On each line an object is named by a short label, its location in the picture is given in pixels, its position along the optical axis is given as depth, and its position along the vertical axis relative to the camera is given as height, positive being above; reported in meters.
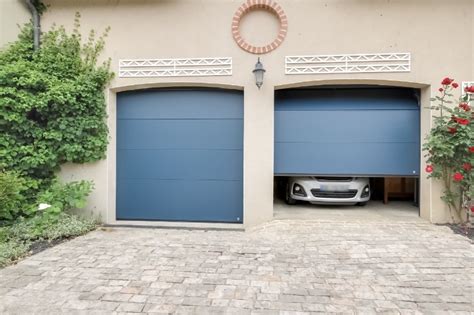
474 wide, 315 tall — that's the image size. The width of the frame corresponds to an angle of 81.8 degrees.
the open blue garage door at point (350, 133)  4.64 +0.48
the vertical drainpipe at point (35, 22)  4.70 +2.38
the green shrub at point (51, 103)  4.20 +0.89
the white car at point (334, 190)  5.13 -0.55
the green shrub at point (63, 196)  4.20 -0.59
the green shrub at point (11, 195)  3.74 -0.51
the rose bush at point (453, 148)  3.96 +0.20
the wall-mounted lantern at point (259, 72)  4.37 +1.41
